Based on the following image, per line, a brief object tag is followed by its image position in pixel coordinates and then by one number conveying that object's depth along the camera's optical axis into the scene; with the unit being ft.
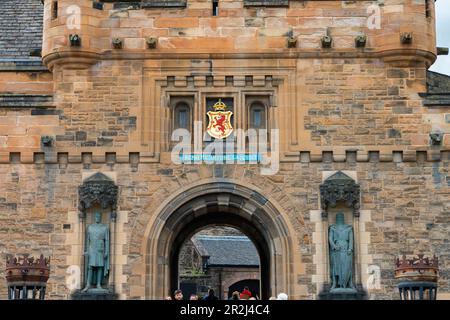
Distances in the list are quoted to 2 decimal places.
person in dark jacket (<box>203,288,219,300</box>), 74.33
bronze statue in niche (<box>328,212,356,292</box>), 76.64
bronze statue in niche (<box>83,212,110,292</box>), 77.05
